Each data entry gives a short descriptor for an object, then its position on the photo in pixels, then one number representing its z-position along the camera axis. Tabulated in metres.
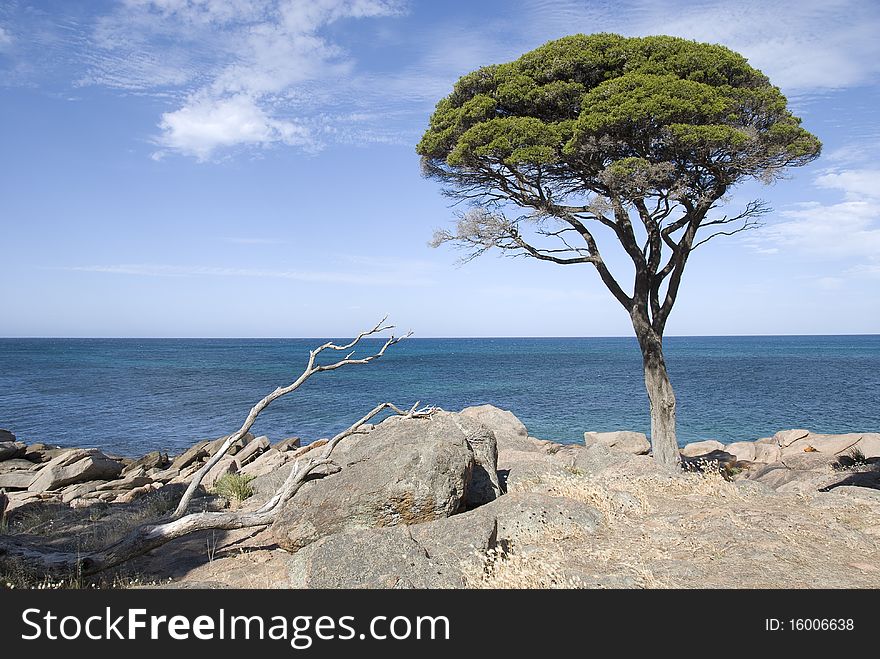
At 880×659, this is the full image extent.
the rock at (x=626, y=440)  20.85
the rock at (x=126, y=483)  16.12
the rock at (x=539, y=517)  7.66
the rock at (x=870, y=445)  16.59
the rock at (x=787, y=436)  21.11
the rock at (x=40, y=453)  21.80
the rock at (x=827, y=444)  17.92
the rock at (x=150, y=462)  20.05
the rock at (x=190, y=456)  19.98
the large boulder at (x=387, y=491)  7.95
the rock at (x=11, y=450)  21.42
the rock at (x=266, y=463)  17.08
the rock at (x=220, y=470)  15.77
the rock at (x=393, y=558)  6.29
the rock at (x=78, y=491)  15.30
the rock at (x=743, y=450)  20.19
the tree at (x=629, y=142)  12.05
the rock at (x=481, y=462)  9.63
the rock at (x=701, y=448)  21.03
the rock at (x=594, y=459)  13.20
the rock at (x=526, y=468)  11.06
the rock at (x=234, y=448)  20.98
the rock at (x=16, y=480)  16.97
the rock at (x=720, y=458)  18.35
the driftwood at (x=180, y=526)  7.39
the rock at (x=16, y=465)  20.32
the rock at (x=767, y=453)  19.21
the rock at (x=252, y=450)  19.59
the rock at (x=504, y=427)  16.11
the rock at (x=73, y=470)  16.33
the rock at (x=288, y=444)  20.92
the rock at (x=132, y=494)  14.90
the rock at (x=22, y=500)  14.26
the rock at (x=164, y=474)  18.38
